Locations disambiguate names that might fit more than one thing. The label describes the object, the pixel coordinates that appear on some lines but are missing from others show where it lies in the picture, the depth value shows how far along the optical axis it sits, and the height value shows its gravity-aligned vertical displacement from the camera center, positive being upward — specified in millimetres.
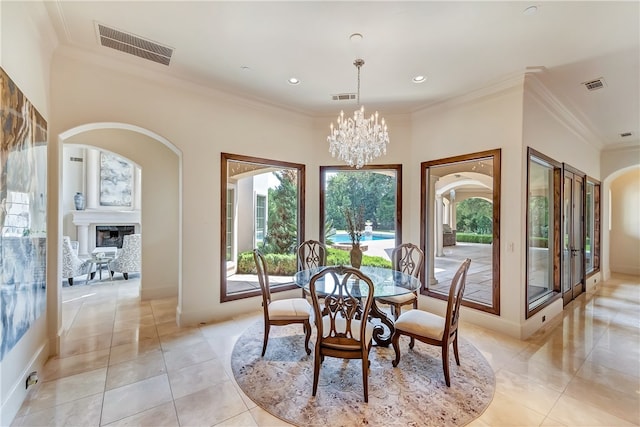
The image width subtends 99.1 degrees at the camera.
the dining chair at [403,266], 3389 -790
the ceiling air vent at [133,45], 2693 +1769
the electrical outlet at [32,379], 2167 -1338
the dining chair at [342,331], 2240 -1037
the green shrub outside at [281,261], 4766 -887
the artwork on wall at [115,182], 7727 +907
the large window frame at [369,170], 4688 +501
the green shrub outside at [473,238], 3885 -398
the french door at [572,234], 4688 -385
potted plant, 3213 -424
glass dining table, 2705 -771
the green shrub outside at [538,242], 3762 -418
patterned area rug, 2061 -1527
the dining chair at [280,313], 2916 -1080
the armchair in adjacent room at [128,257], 5652 -929
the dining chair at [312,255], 4199 -675
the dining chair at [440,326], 2443 -1076
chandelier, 3129 +876
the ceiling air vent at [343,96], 3989 +1738
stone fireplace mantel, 7391 -225
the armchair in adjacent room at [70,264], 5172 -997
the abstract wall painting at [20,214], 1758 -8
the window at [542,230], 3668 -250
